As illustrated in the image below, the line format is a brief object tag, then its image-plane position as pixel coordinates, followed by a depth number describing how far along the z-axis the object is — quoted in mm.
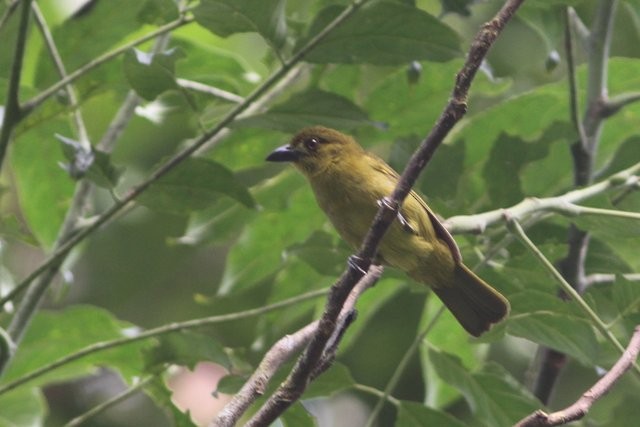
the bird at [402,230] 5414
